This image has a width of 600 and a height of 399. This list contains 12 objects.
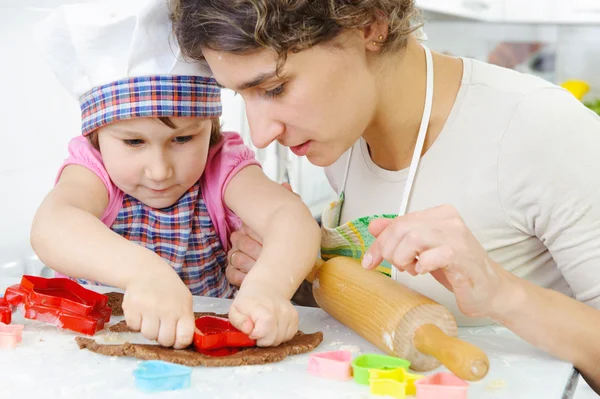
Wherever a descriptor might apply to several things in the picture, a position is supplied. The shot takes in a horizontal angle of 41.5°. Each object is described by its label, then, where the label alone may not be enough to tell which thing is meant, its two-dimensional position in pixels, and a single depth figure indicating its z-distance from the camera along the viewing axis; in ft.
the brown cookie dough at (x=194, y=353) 2.72
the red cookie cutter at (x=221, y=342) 2.81
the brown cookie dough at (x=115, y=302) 3.35
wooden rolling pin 2.48
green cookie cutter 2.59
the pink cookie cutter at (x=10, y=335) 2.85
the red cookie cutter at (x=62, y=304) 3.02
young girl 2.99
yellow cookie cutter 2.46
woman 2.87
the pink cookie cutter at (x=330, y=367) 2.62
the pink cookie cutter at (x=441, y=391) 2.41
